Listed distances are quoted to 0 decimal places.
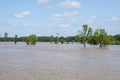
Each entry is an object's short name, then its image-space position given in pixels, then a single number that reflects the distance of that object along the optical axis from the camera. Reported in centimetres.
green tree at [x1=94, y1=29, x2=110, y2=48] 5854
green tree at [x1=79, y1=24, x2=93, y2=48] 6115
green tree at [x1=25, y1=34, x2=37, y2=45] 7197
